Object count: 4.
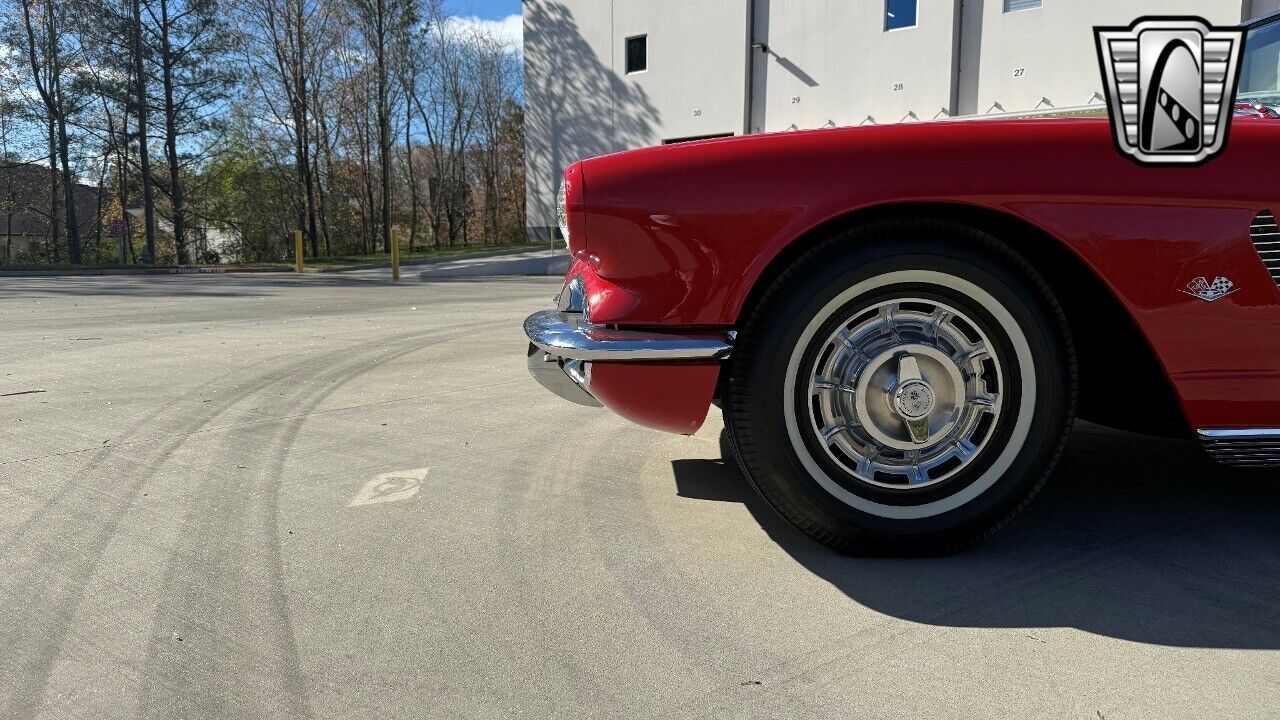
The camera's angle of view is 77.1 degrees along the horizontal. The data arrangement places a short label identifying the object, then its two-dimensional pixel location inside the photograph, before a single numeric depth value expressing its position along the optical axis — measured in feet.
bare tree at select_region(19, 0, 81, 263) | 86.69
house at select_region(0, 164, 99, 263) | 95.96
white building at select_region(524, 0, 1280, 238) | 62.54
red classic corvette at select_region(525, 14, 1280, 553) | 6.76
